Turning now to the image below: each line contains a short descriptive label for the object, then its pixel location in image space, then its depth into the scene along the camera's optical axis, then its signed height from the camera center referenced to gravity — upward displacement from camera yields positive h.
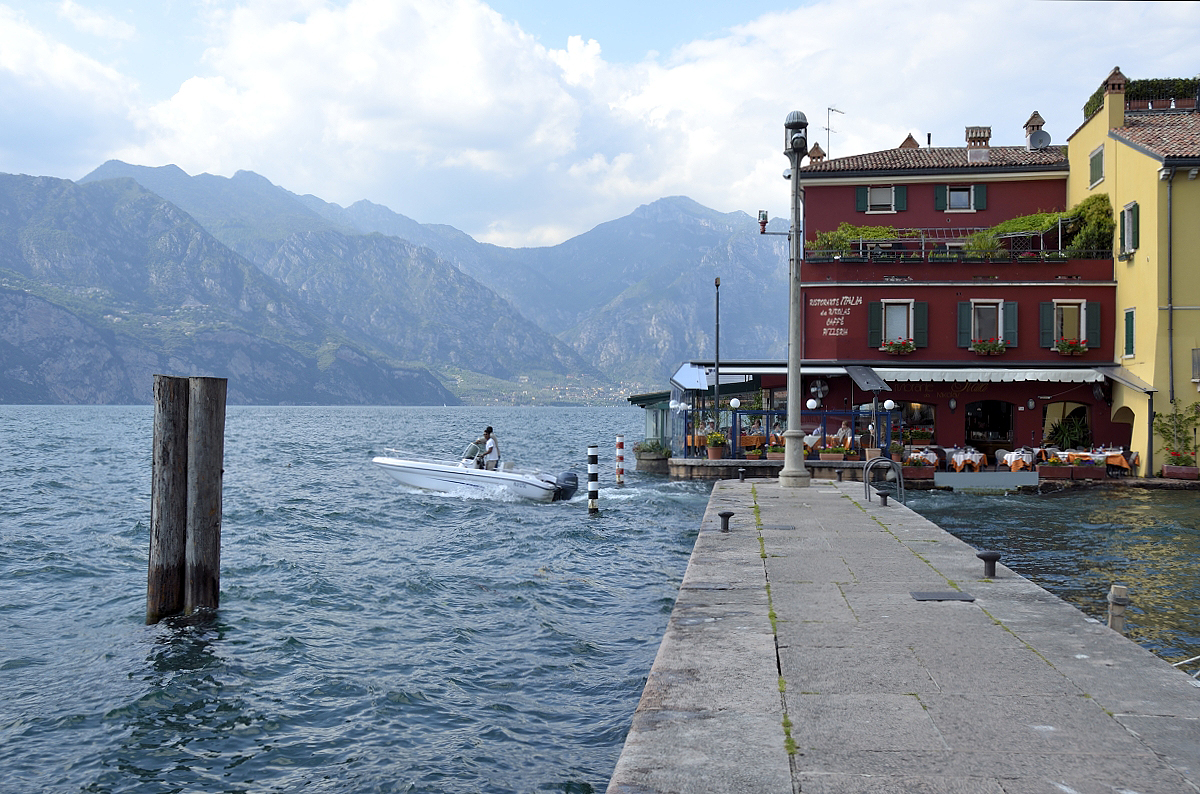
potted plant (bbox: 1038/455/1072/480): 27.31 -1.36
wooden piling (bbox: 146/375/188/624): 11.20 -1.25
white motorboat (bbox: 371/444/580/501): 25.27 -1.84
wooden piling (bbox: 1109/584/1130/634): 7.19 -1.45
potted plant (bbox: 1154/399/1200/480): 27.14 -0.27
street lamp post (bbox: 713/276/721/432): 30.92 +1.03
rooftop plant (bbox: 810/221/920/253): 33.94 +7.31
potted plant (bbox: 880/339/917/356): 32.53 +2.84
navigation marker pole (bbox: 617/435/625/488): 30.48 -1.68
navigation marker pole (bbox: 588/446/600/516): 23.00 -1.77
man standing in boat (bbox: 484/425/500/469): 25.97 -1.11
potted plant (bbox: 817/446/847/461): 28.00 -0.98
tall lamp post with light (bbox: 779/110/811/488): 18.89 +2.10
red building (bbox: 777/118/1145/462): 31.78 +3.49
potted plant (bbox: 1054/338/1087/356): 31.64 +2.89
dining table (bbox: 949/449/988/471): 28.19 -1.11
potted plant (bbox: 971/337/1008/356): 32.19 +2.87
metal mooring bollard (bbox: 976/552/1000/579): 9.01 -1.43
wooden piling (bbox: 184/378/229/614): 11.36 -1.08
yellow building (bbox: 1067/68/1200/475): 27.44 +5.63
